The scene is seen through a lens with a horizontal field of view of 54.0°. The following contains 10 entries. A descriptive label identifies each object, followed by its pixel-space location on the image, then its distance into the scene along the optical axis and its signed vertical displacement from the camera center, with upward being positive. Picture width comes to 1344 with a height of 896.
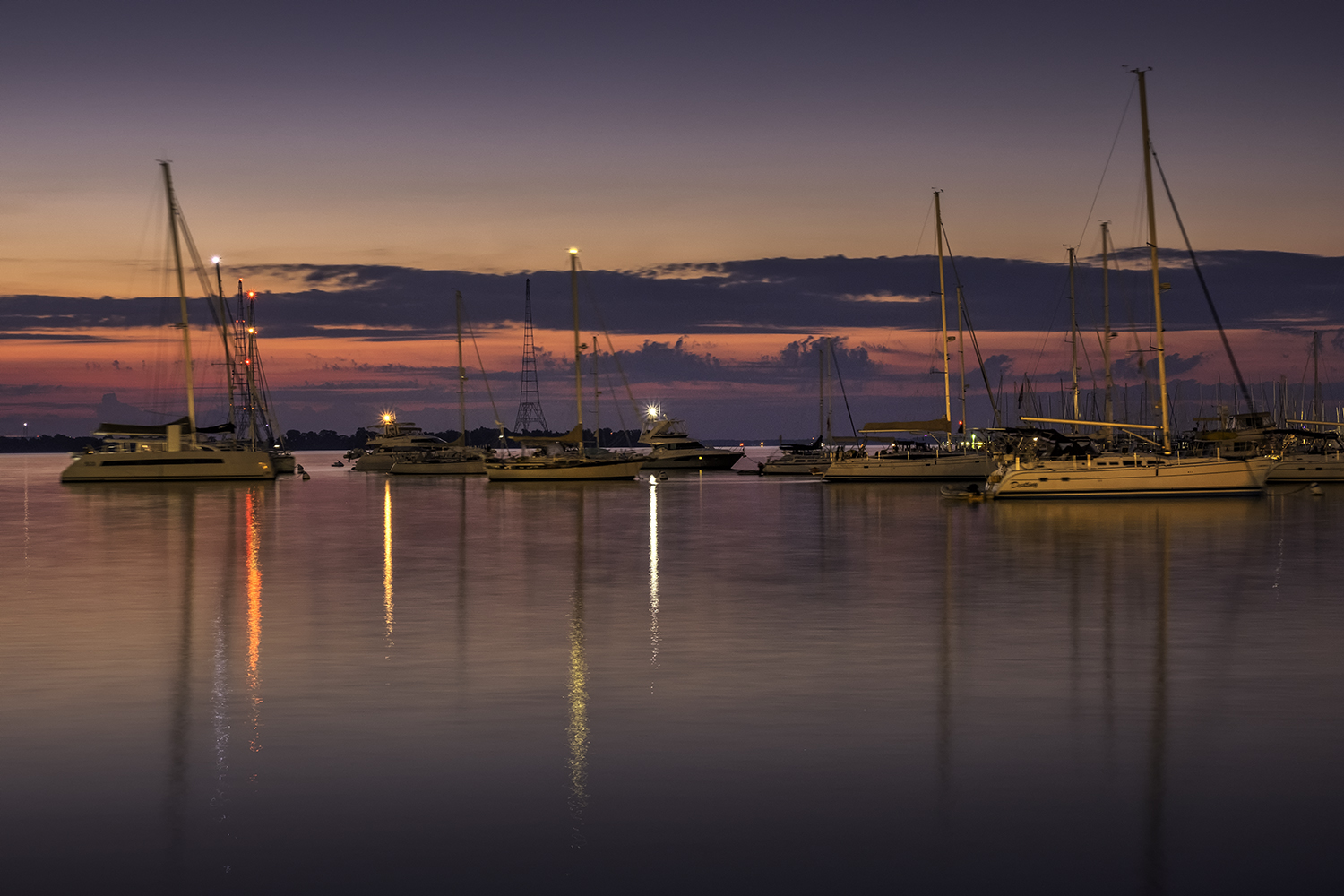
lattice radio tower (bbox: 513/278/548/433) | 126.89 +7.81
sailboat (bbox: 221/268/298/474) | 114.00 +3.96
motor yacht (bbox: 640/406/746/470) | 135.38 -1.53
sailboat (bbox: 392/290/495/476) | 119.25 -2.01
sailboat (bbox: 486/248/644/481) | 93.44 -2.07
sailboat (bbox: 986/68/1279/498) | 58.81 -1.88
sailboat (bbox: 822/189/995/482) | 86.25 -1.91
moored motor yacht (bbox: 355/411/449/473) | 137.00 -0.52
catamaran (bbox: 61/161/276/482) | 97.19 -1.28
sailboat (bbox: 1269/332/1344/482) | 78.09 -1.82
